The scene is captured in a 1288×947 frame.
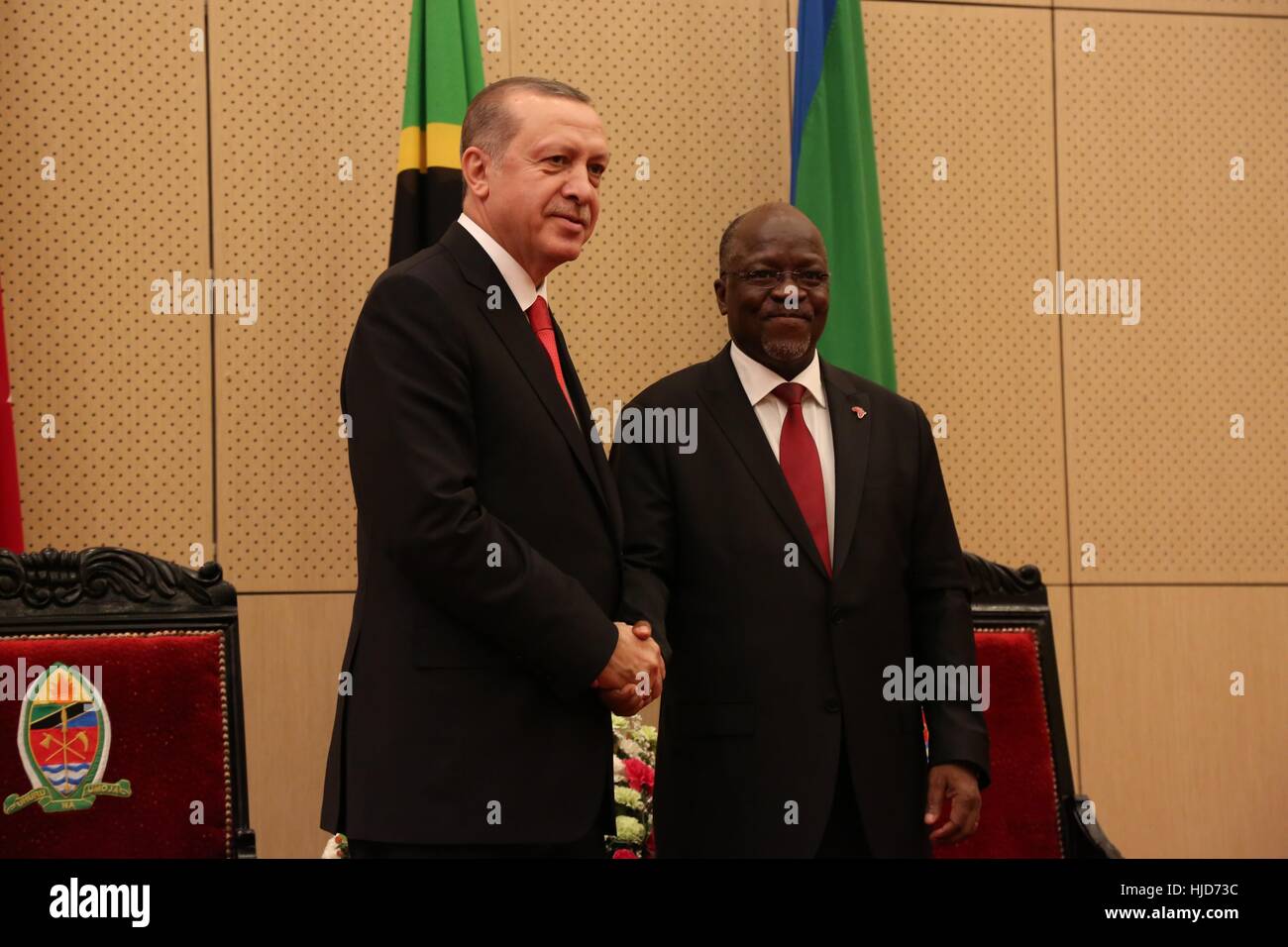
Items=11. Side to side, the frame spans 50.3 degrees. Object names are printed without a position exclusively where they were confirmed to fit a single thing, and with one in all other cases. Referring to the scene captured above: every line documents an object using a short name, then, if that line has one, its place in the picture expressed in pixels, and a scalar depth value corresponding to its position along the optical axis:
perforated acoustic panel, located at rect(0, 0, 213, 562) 3.77
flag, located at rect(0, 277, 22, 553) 3.46
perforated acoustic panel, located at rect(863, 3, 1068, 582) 4.26
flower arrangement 2.79
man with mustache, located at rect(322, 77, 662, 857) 1.97
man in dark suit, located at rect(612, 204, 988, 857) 2.37
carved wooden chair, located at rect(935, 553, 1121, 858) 3.03
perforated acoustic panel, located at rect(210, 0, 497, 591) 3.86
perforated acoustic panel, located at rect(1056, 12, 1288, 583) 4.34
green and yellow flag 3.61
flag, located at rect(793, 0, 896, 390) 3.82
